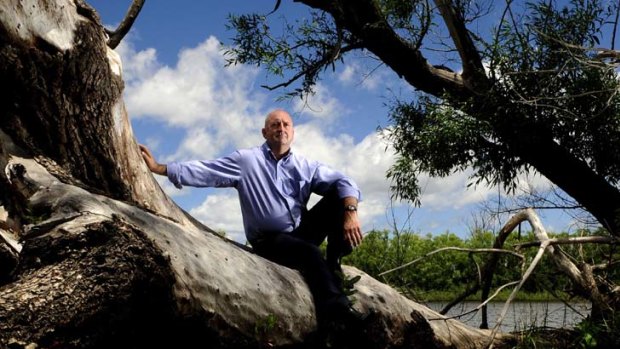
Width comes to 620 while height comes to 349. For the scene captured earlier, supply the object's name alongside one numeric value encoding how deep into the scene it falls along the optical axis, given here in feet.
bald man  14.97
